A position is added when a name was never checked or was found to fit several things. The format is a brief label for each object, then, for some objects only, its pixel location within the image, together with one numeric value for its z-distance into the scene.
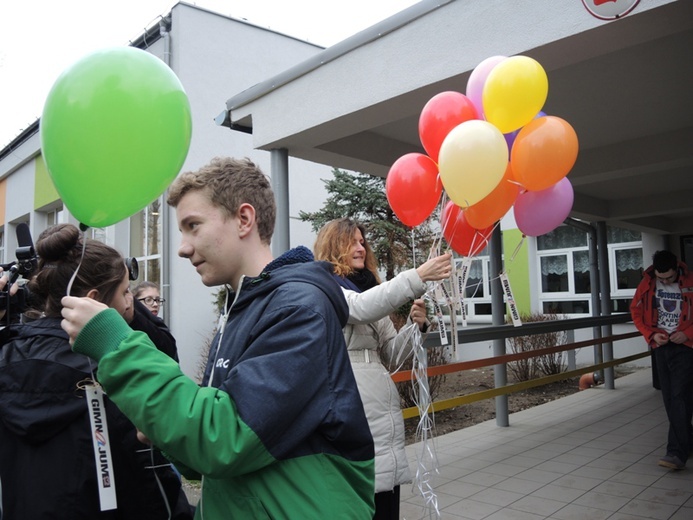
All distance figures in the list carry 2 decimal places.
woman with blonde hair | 2.53
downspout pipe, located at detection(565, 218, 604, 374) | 9.22
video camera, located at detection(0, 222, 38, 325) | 1.73
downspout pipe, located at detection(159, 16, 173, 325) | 9.86
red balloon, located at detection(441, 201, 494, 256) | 3.21
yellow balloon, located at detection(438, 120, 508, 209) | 2.66
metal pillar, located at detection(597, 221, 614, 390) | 9.34
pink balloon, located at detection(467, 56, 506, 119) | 2.96
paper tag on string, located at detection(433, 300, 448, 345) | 3.17
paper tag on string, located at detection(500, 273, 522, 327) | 3.12
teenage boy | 1.06
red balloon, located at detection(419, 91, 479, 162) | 2.96
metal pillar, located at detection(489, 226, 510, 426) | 6.61
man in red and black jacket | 4.85
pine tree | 8.78
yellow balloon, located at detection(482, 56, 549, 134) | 2.70
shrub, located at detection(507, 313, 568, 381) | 9.86
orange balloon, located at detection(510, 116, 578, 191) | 2.78
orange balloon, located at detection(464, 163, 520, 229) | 2.99
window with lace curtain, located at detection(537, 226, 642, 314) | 12.73
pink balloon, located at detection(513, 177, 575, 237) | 3.15
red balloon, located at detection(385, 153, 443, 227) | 3.06
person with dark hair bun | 1.51
